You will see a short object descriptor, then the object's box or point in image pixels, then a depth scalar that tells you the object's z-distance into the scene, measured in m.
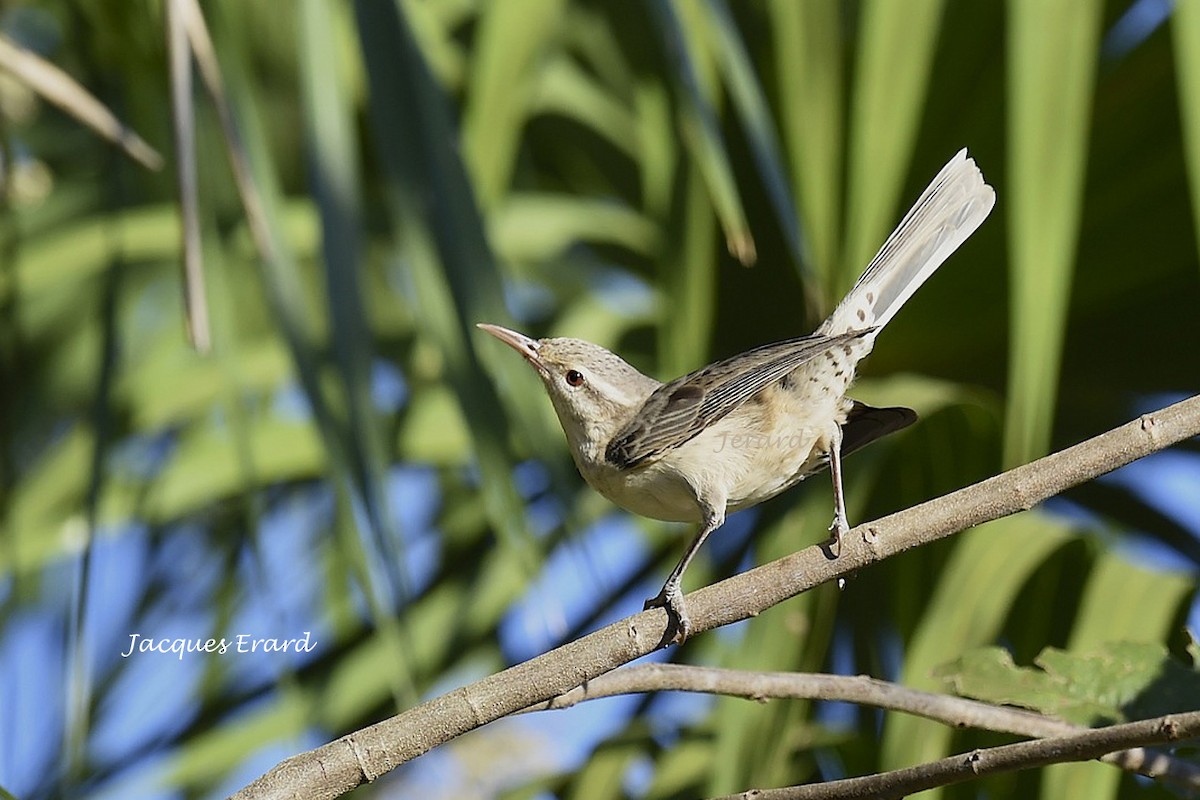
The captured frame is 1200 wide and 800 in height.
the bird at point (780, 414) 5.87
